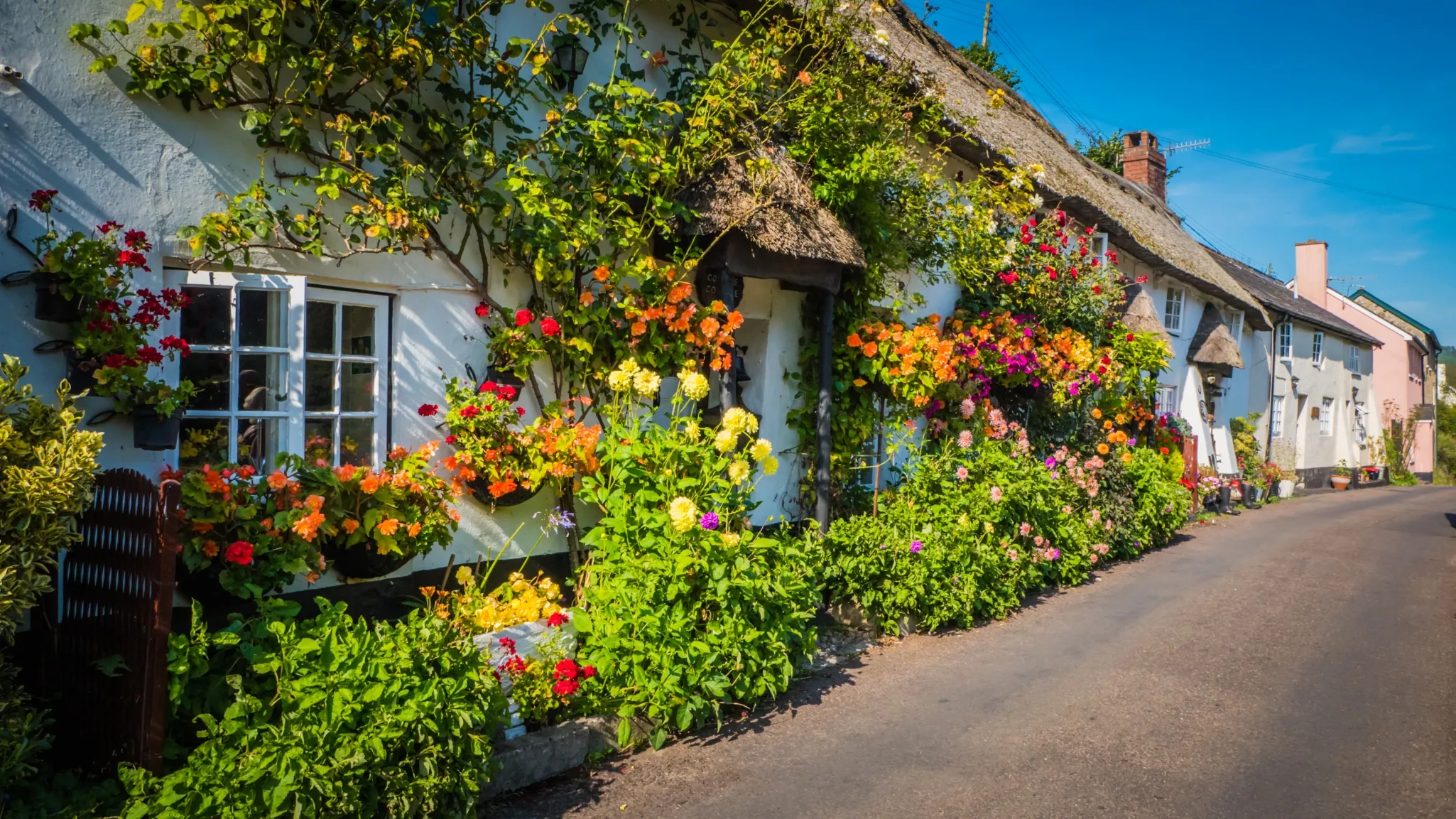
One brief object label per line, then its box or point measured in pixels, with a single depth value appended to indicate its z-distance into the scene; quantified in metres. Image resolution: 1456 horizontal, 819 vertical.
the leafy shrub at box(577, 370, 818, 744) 4.63
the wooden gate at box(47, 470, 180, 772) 3.24
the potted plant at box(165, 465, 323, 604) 3.91
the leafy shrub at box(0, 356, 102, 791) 2.94
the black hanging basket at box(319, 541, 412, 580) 4.55
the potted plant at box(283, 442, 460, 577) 4.36
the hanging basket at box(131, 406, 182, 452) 4.03
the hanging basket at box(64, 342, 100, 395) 3.88
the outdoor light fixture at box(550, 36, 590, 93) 5.86
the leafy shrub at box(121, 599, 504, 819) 3.12
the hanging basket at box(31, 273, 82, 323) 3.83
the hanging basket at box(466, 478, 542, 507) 5.27
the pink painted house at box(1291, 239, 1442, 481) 30.00
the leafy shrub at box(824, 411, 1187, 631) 6.84
